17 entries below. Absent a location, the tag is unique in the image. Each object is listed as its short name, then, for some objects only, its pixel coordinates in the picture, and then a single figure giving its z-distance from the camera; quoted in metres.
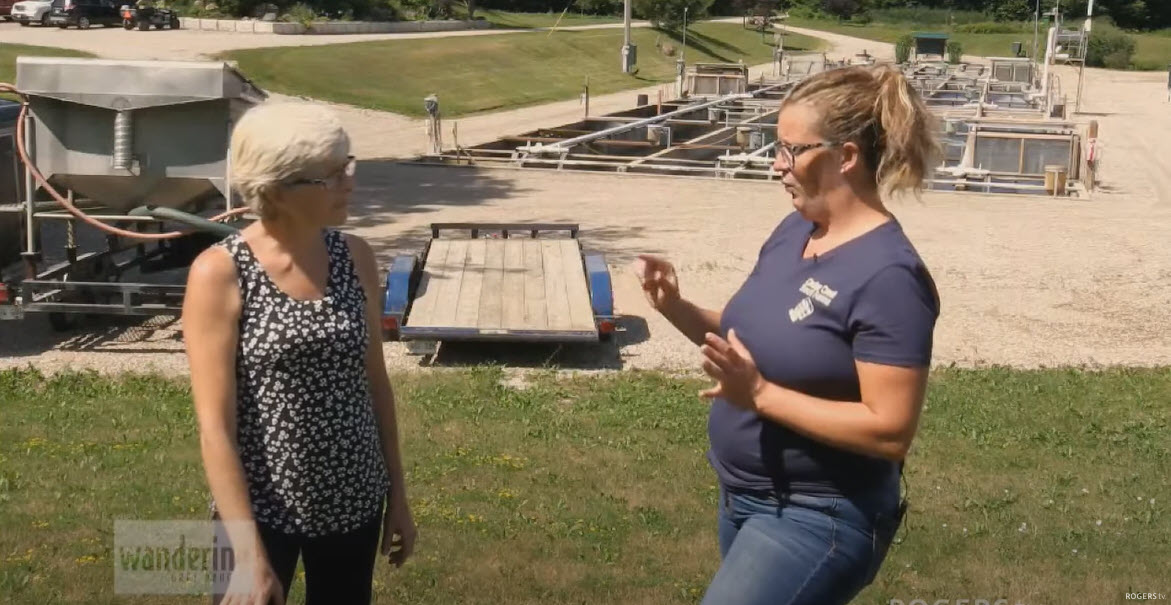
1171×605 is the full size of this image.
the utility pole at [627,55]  54.16
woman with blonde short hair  3.22
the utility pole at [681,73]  49.66
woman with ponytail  3.13
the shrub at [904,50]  72.00
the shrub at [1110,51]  77.06
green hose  8.88
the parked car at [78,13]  47.19
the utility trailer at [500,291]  11.21
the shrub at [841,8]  104.62
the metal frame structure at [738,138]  26.38
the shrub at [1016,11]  103.00
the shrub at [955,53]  73.81
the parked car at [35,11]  47.56
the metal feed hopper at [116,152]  11.29
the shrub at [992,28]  95.31
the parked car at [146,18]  46.78
